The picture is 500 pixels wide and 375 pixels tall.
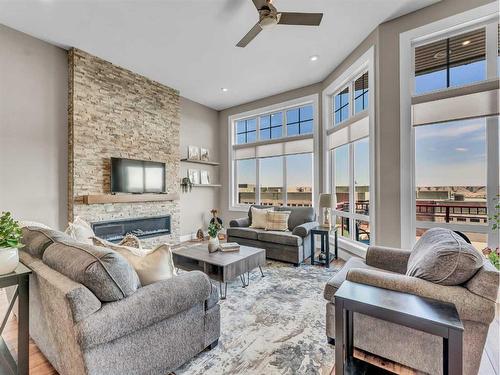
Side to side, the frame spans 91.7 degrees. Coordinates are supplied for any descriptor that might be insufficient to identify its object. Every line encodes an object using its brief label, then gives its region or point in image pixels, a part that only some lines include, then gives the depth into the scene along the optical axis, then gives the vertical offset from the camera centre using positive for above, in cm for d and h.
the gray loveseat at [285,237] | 382 -86
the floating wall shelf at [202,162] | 571 +63
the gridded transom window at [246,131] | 628 +148
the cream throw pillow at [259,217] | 456 -59
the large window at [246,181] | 626 +15
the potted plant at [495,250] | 237 -68
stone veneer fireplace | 379 +104
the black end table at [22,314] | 146 -76
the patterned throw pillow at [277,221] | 439 -63
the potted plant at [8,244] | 144 -33
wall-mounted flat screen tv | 422 +23
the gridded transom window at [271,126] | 581 +148
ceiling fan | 234 +169
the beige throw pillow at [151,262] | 157 -49
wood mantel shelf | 384 -18
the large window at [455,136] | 263 +57
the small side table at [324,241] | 375 -91
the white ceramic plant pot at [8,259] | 143 -42
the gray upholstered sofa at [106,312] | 118 -68
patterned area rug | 168 -125
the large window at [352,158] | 373 +47
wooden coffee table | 262 -86
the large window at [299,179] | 529 +15
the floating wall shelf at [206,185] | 591 +5
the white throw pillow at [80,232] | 226 -42
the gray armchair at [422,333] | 134 -87
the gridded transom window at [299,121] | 529 +147
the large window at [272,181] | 578 +13
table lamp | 392 -31
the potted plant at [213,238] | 303 -66
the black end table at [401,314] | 112 -65
